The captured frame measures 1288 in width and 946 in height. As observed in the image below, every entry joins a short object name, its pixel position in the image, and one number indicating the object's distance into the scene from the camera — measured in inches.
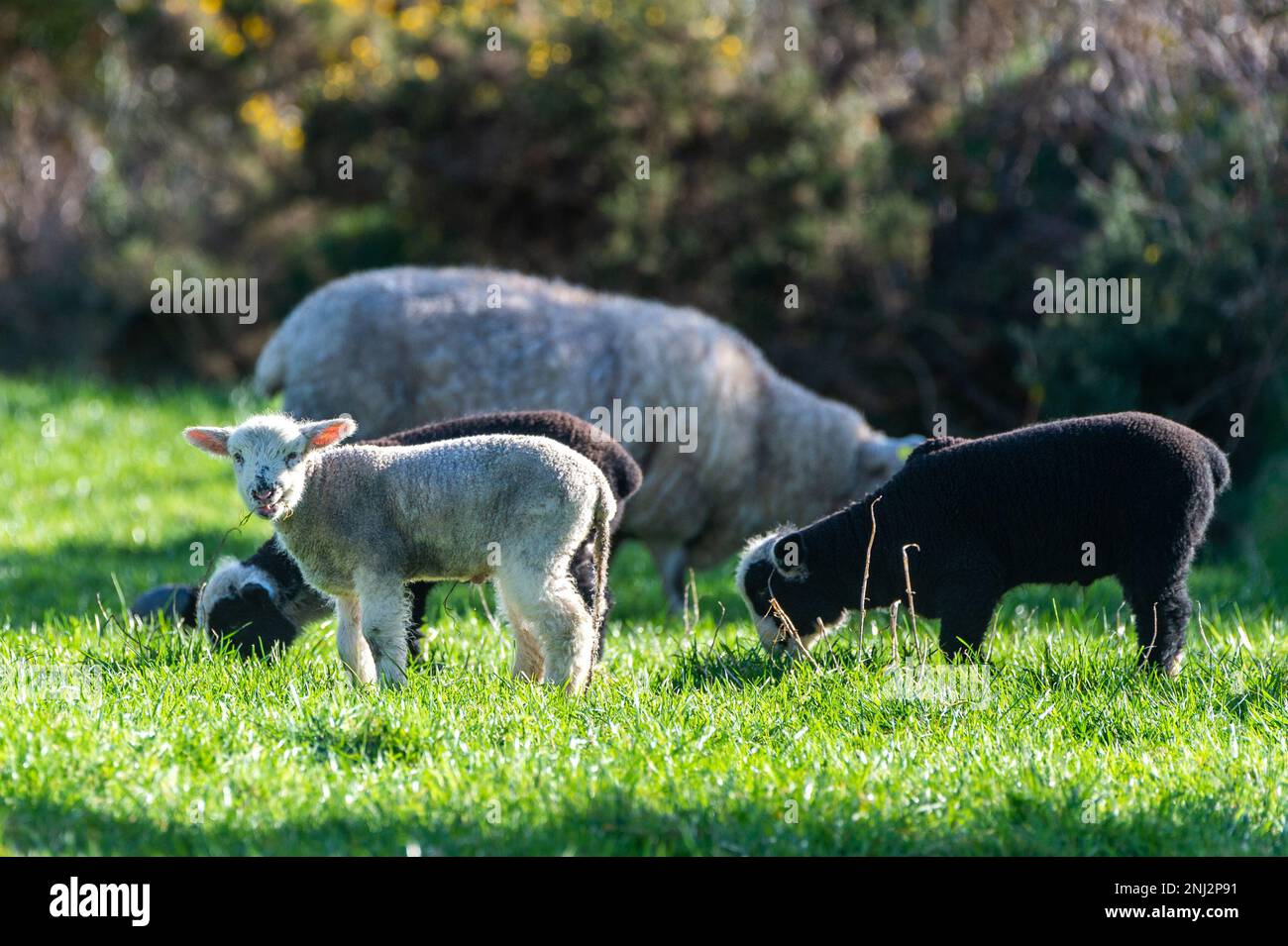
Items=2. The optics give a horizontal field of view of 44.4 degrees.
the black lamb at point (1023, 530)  234.7
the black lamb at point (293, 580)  252.1
